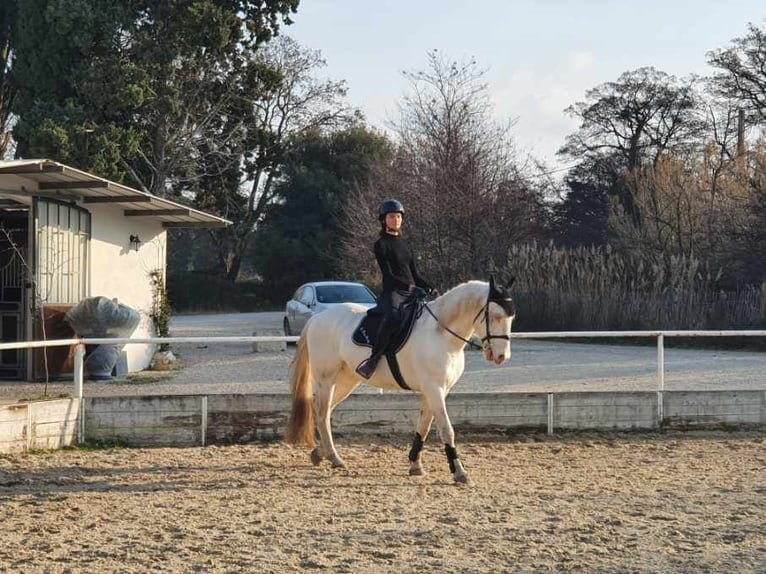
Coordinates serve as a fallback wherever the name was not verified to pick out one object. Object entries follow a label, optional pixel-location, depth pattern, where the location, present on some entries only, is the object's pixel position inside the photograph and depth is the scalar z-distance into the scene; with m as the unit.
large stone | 20.12
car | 20.19
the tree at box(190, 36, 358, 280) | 39.94
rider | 8.23
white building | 13.94
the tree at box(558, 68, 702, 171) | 49.50
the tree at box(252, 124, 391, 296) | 46.50
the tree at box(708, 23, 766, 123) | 41.16
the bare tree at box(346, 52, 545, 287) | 27.91
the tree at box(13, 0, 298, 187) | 30.34
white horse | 7.83
